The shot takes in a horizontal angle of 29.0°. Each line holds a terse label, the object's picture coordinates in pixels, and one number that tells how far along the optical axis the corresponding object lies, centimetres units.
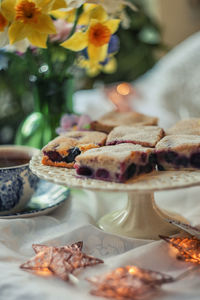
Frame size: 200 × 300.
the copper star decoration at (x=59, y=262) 63
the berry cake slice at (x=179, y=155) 69
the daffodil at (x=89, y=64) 98
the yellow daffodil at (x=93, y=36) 87
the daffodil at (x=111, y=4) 87
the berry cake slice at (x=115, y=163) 66
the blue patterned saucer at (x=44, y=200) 84
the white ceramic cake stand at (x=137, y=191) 62
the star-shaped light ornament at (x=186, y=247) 66
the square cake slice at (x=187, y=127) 80
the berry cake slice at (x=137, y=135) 76
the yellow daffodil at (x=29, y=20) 81
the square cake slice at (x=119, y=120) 93
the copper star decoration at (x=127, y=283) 56
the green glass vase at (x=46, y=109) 99
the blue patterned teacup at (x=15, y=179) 83
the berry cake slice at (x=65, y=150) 75
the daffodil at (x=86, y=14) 88
